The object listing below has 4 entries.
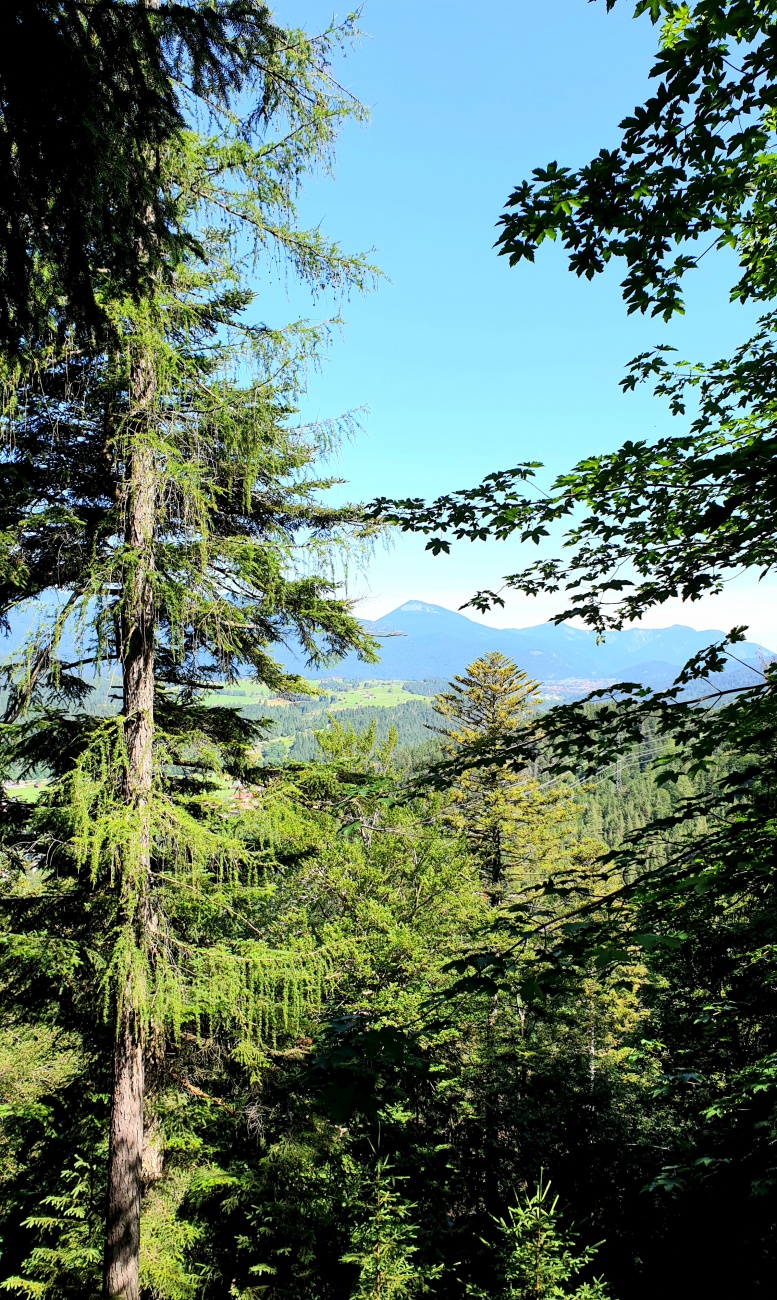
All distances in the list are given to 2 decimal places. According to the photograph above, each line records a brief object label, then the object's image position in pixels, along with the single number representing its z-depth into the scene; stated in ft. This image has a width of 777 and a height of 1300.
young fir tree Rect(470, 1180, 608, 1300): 19.81
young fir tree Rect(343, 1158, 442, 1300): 22.08
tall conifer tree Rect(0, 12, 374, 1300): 15.65
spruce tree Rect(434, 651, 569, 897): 61.57
